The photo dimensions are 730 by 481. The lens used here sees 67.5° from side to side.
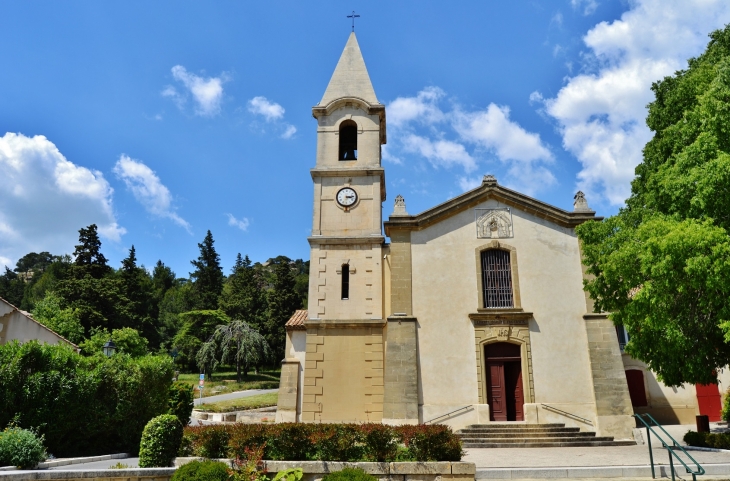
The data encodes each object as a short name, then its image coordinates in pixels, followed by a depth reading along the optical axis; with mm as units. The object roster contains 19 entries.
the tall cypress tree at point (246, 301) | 62031
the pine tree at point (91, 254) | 55403
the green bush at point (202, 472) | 9500
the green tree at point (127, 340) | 38750
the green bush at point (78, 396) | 13992
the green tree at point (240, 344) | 49719
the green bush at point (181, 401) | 21000
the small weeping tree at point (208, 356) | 49969
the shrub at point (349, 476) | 9117
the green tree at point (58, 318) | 40622
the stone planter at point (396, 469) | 10656
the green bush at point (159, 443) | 11055
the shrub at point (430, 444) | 11078
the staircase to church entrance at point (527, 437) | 18347
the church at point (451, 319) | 19891
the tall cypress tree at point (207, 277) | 66000
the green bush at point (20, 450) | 11602
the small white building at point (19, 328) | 23578
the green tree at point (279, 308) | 57625
